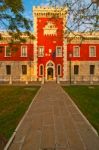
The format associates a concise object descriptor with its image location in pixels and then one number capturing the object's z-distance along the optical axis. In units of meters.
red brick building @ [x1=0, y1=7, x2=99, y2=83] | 20.98
